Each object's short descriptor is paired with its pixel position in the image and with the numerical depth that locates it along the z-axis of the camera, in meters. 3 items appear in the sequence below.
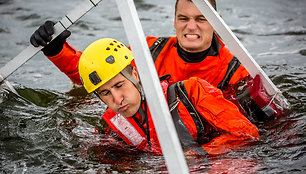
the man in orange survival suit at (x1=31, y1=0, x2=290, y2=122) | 8.45
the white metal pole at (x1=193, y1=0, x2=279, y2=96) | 7.24
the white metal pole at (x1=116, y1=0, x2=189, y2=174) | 4.23
